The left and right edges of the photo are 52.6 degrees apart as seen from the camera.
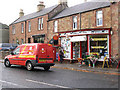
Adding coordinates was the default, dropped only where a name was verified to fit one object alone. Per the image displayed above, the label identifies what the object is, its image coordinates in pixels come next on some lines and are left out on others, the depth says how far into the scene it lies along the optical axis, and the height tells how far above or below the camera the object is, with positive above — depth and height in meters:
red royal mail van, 9.43 -0.66
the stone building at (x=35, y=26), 20.50 +4.05
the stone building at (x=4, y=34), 31.99 +3.59
